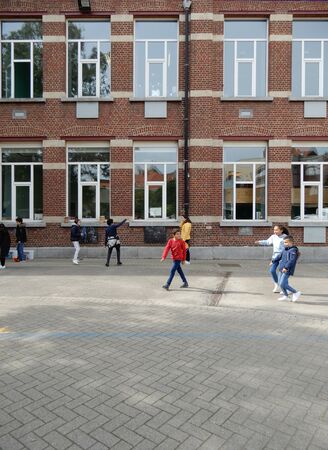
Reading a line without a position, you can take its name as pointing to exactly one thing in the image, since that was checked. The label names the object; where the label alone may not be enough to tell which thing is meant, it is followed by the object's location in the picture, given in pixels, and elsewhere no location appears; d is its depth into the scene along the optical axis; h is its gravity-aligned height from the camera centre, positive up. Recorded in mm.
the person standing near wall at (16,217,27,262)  14867 -1030
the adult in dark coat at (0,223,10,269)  13156 -1146
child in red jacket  9633 -1026
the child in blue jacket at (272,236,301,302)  8438 -1163
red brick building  15719 +3719
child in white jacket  9438 -815
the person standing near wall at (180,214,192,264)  14465 -774
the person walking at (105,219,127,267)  13708 -1017
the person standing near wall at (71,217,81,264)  14542 -939
